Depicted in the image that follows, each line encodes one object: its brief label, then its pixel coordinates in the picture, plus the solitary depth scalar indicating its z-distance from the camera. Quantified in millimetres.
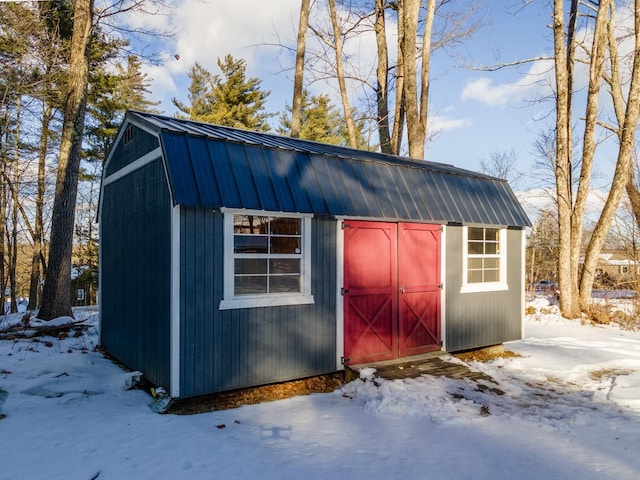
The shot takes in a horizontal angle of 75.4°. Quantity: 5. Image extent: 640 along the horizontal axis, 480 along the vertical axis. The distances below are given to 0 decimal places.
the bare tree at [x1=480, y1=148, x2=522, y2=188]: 26250
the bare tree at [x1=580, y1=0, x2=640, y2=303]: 11164
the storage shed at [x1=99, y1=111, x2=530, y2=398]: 4594
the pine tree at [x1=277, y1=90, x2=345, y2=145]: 24031
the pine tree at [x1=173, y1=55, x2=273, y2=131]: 20688
